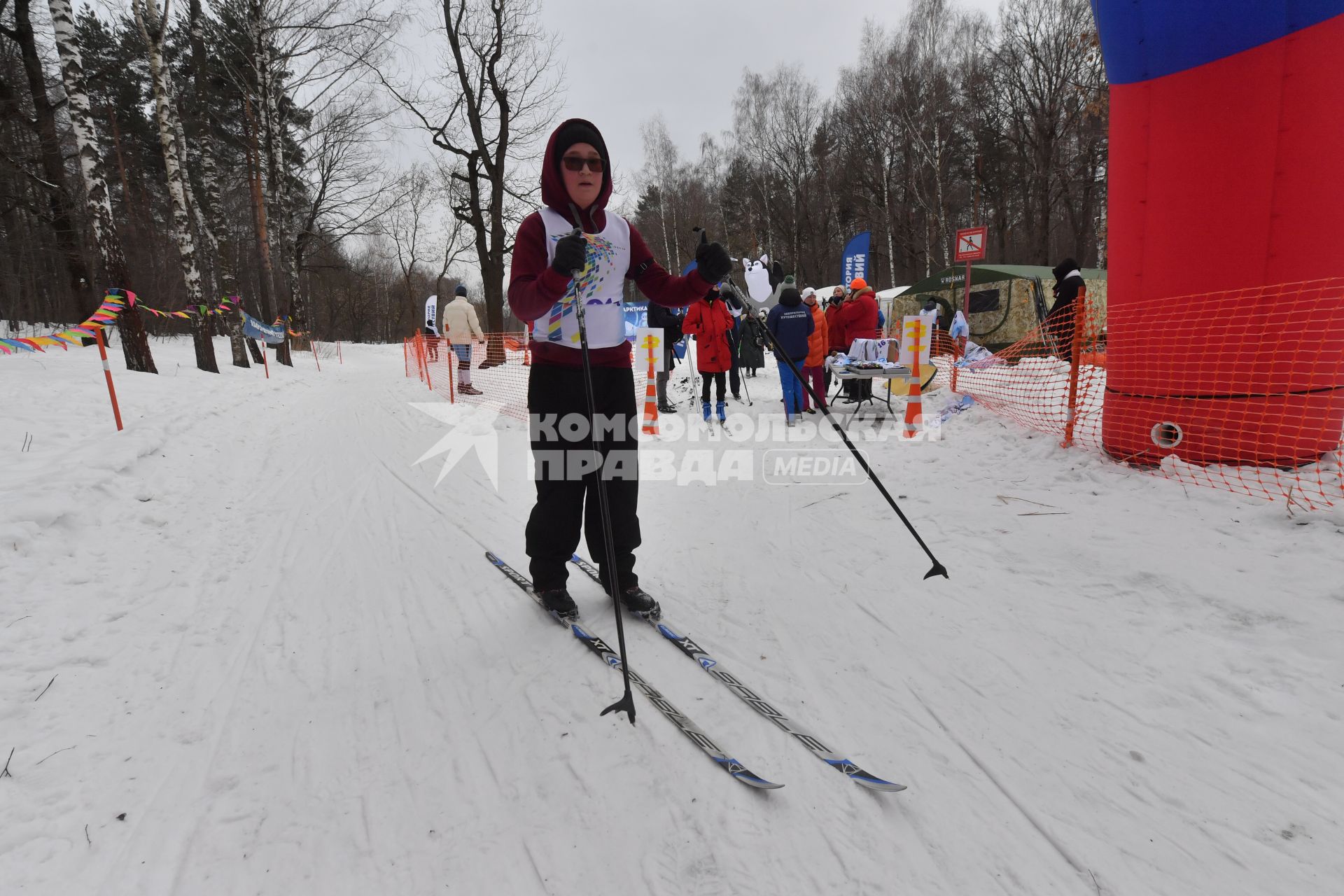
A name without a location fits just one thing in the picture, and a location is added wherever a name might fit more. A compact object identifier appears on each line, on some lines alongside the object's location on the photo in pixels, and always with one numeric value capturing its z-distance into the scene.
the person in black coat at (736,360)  8.73
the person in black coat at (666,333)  8.57
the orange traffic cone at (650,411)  7.47
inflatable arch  3.27
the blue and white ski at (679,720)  1.73
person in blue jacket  7.68
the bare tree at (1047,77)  21.88
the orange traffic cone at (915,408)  6.54
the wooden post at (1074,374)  4.57
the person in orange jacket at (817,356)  7.80
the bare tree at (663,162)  34.34
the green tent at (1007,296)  13.10
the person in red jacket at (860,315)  8.52
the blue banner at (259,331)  14.18
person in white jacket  11.00
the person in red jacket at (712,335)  7.73
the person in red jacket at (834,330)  8.75
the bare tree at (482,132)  15.39
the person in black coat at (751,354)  11.55
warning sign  10.71
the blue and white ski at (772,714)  1.72
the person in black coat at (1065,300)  7.48
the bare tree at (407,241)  35.94
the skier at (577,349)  2.53
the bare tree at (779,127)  30.69
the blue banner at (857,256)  19.66
